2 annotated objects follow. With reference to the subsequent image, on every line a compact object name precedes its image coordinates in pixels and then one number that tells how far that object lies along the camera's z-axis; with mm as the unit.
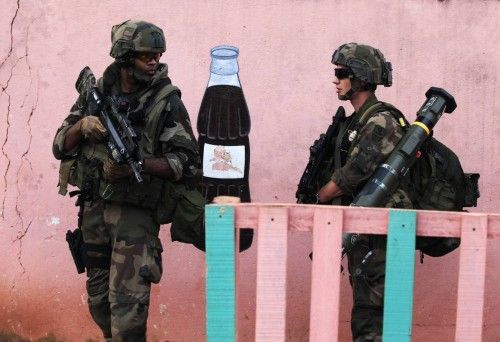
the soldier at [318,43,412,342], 10125
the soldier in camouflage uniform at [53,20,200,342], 9883
